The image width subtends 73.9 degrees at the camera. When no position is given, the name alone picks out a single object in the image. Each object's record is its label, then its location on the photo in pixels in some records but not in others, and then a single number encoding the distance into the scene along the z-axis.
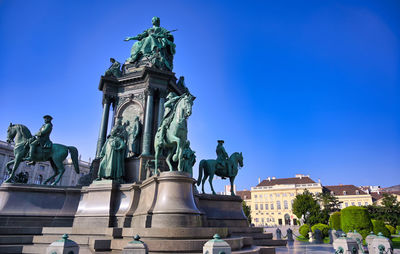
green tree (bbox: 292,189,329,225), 52.19
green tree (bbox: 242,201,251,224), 58.92
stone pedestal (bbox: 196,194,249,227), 11.23
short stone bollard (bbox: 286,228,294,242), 23.85
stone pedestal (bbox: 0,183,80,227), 10.41
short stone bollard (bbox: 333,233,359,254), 7.45
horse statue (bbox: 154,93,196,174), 9.49
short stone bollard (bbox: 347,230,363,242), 11.19
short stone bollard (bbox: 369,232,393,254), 8.20
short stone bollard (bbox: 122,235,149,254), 4.99
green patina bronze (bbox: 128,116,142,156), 14.58
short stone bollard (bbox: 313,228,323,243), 22.51
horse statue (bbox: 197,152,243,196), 13.45
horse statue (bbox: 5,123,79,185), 11.78
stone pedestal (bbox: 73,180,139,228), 10.02
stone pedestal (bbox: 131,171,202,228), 7.58
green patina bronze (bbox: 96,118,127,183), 11.58
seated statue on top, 17.24
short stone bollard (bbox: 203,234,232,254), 4.84
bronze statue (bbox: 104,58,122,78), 16.88
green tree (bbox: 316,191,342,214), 68.06
